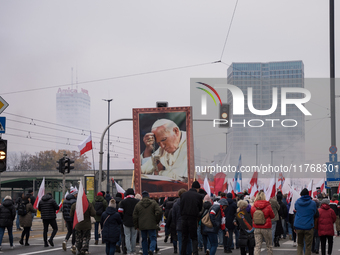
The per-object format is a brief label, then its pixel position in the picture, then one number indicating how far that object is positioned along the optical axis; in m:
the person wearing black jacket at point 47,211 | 16.78
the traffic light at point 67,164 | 23.59
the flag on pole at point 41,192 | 24.13
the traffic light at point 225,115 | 23.38
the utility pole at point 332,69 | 23.41
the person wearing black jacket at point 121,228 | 14.95
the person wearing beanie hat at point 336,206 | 18.91
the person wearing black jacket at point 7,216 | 16.41
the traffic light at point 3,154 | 16.02
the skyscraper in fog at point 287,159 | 180.07
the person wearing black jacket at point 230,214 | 15.49
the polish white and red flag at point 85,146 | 26.05
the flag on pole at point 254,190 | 23.27
